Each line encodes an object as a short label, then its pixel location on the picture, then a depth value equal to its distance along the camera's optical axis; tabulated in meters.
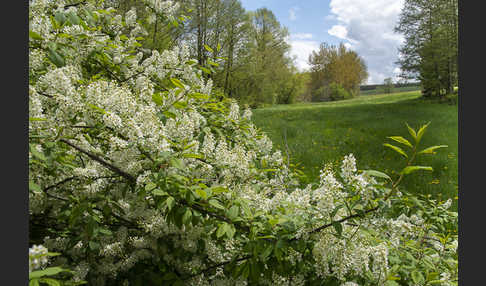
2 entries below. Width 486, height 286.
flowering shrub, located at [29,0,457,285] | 1.73
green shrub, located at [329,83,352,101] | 48.69
